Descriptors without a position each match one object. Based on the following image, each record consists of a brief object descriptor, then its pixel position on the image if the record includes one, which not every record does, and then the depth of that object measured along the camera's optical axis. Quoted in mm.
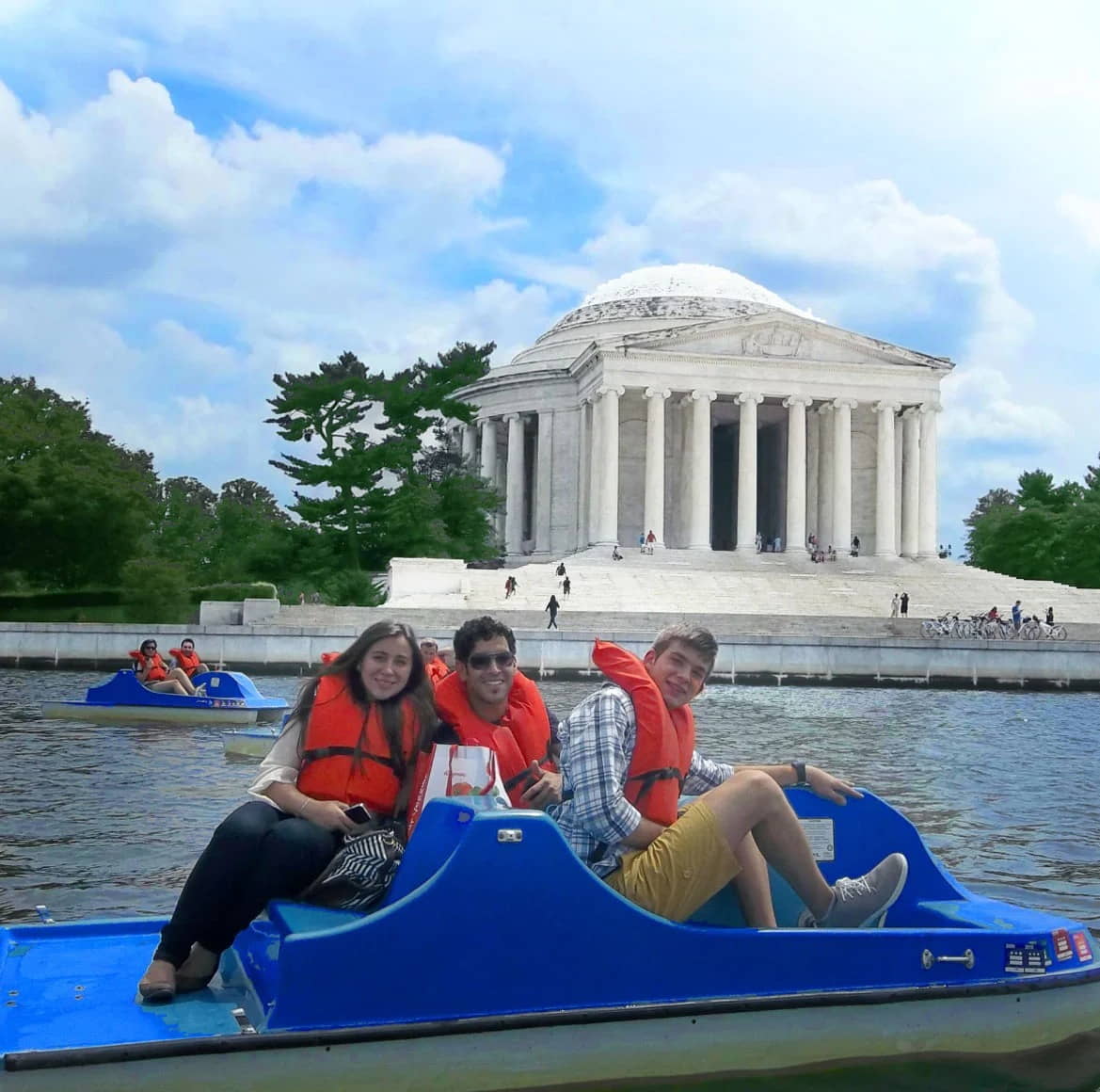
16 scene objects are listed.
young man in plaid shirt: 6734
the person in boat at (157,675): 23719
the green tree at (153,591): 45281
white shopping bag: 6551
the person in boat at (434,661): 11750
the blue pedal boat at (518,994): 5867
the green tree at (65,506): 50719
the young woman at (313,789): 6434
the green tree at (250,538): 61375
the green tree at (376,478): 61250
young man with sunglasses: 7098
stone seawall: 38156
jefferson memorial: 70188
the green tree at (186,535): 75625
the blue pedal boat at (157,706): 23469
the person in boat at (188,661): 24734
